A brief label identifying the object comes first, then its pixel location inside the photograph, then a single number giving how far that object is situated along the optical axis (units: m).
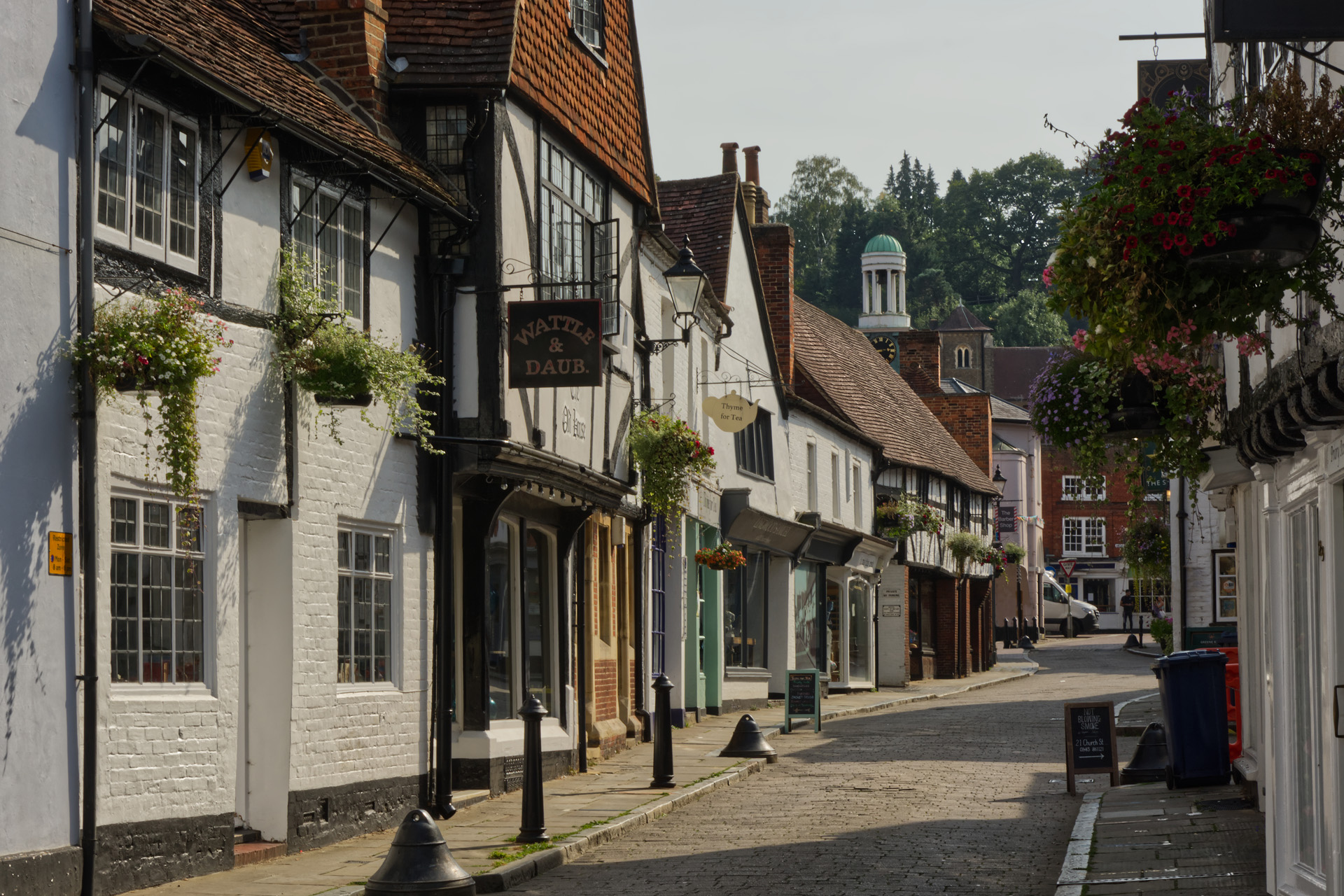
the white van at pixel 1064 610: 67.06
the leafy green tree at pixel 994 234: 104.06
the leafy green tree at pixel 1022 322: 103.50
